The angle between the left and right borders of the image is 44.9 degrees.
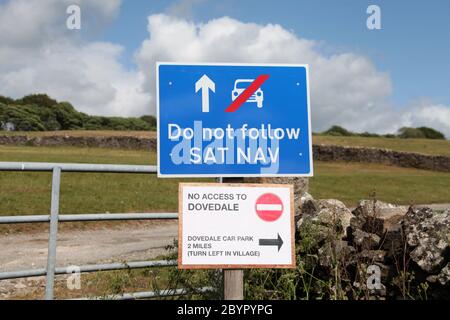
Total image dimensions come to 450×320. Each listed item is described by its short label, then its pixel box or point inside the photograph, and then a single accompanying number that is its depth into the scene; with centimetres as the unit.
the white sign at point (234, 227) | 371
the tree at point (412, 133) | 9794
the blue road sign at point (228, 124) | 379
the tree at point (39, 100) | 10006
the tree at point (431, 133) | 10500
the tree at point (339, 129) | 9661
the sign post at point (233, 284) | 386
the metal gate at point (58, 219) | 480
